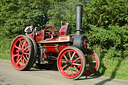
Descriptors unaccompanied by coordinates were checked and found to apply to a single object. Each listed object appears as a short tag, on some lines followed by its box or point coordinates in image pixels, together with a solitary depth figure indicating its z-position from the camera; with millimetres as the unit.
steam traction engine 5711
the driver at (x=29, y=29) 7738
